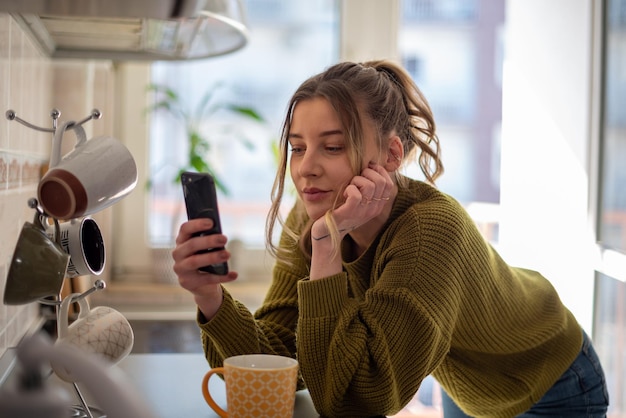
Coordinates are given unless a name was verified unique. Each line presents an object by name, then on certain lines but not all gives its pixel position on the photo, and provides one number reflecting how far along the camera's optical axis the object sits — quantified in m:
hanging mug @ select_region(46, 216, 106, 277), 0.87
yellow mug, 0.86
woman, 1.01
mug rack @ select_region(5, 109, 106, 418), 0.79
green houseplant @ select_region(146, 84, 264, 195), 2.45
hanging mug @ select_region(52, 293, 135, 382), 0.80
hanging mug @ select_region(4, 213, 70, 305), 0.72
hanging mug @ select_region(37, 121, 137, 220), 0.75
